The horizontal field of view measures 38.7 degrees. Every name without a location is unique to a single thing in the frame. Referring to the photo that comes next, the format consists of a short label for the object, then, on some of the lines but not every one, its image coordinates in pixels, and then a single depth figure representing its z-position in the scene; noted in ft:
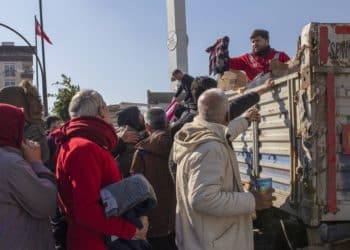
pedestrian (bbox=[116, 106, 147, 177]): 14.44
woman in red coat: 8.43
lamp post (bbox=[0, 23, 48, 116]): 49.01
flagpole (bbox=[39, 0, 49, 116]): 53.81
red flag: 61.05
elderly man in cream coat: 9.66
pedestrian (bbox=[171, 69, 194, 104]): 18.74
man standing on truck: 18.78
